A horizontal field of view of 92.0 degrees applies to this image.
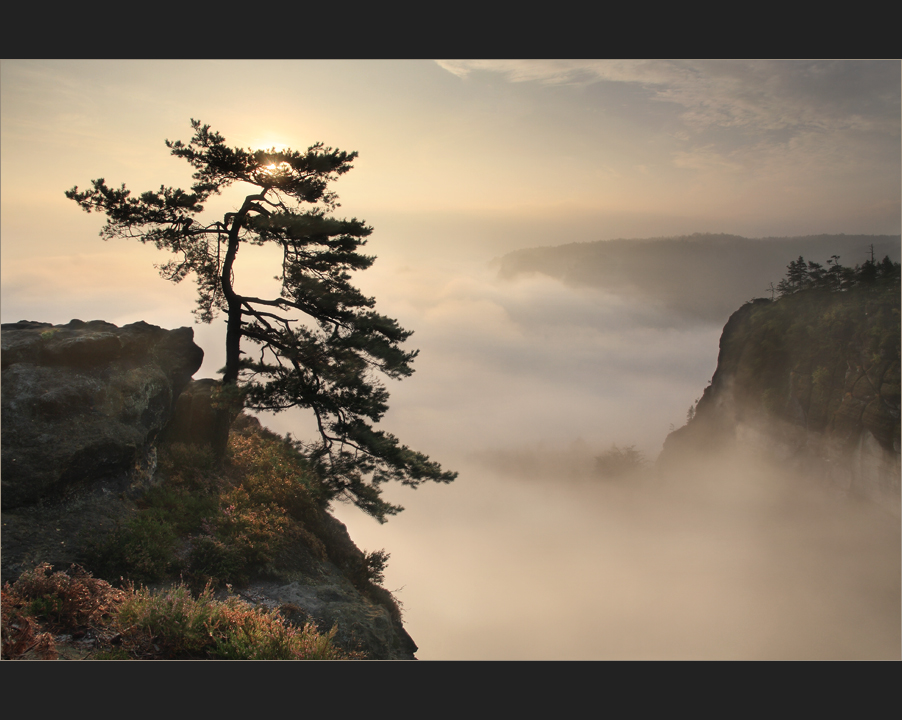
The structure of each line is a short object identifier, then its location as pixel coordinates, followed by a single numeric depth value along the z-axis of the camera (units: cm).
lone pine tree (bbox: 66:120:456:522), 1255
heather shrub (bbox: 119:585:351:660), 751
